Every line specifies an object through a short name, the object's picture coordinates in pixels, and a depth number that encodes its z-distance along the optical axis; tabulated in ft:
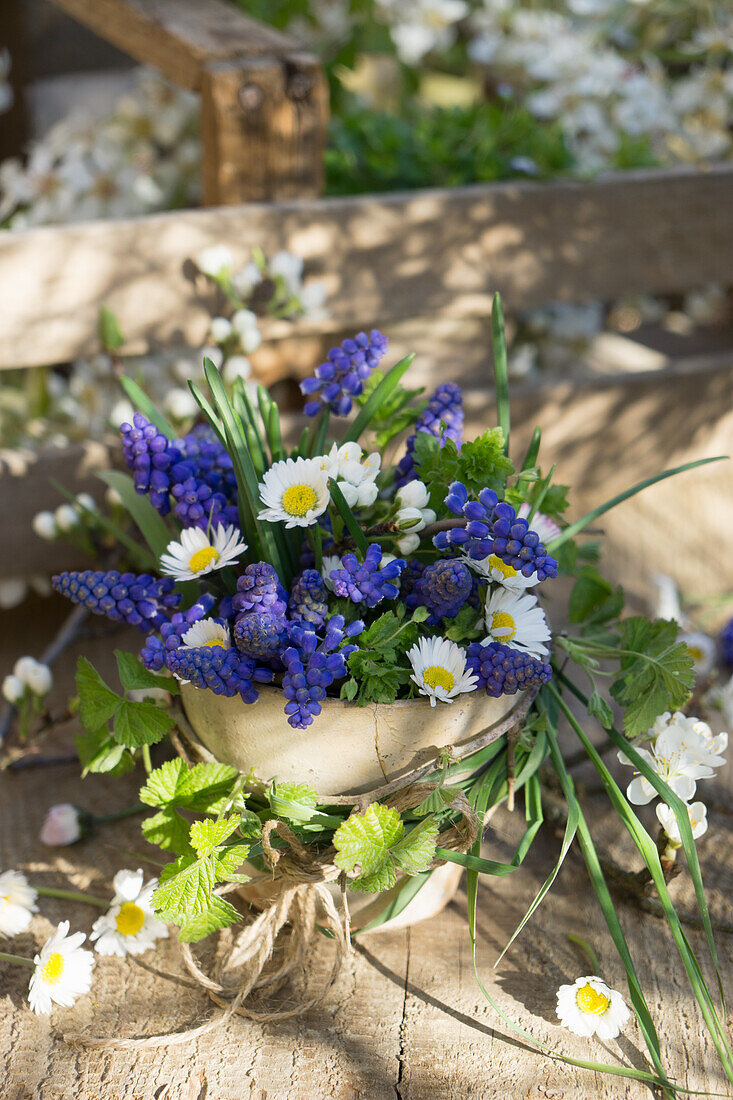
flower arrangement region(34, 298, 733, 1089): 2.39
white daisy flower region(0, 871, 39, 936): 2.52
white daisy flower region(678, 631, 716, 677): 2.99
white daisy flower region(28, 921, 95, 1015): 2.43
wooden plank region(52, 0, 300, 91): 3.00
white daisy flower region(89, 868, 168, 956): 2.52
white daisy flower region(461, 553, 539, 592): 2.42
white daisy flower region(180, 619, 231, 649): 2.44
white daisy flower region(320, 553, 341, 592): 2.49
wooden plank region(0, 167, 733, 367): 2.96
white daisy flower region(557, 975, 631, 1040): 2.43
